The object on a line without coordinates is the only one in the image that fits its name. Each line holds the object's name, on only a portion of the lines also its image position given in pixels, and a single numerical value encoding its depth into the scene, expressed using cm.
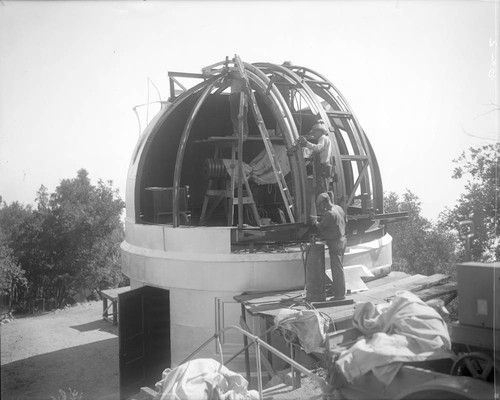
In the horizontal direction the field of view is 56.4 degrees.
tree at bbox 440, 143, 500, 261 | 2102
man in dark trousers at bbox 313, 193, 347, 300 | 820
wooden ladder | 1056
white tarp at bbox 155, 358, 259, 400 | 616
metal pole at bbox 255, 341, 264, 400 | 641
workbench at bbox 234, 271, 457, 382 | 795
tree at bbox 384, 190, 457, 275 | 2962
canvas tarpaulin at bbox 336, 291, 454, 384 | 506
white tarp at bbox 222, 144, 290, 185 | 1309
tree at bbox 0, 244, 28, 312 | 2692
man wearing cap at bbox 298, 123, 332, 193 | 904
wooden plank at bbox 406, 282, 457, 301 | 885
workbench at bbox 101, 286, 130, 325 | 1806
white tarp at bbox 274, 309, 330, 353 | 668
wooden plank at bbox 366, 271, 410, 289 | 1045
